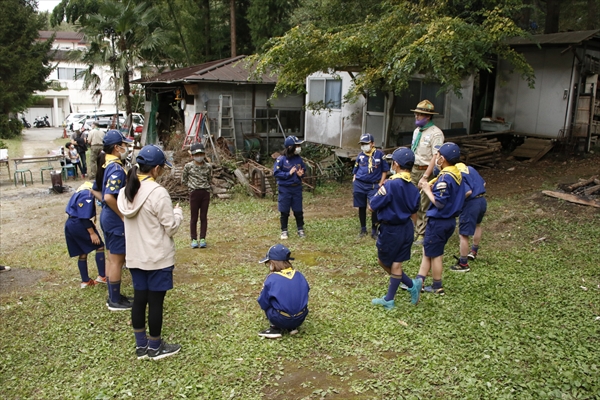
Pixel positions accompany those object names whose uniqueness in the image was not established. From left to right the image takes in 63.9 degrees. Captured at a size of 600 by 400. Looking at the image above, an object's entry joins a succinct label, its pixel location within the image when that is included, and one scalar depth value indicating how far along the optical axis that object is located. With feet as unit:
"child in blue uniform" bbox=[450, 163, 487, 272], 19.88
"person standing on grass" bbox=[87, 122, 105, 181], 48.44
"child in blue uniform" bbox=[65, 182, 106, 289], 17.76
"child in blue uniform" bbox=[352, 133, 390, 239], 24.98
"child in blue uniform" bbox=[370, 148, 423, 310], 15.69
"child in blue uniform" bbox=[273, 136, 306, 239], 25.17
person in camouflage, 24.22
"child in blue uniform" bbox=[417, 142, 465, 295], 16.52
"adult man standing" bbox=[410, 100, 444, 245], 21.98
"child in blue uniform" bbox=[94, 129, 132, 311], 15.41
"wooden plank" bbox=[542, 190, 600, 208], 28.12
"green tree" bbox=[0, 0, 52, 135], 92.07
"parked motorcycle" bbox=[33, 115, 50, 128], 138.51
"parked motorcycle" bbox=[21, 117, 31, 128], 128.97
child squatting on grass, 14.23
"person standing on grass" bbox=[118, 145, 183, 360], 12.79
